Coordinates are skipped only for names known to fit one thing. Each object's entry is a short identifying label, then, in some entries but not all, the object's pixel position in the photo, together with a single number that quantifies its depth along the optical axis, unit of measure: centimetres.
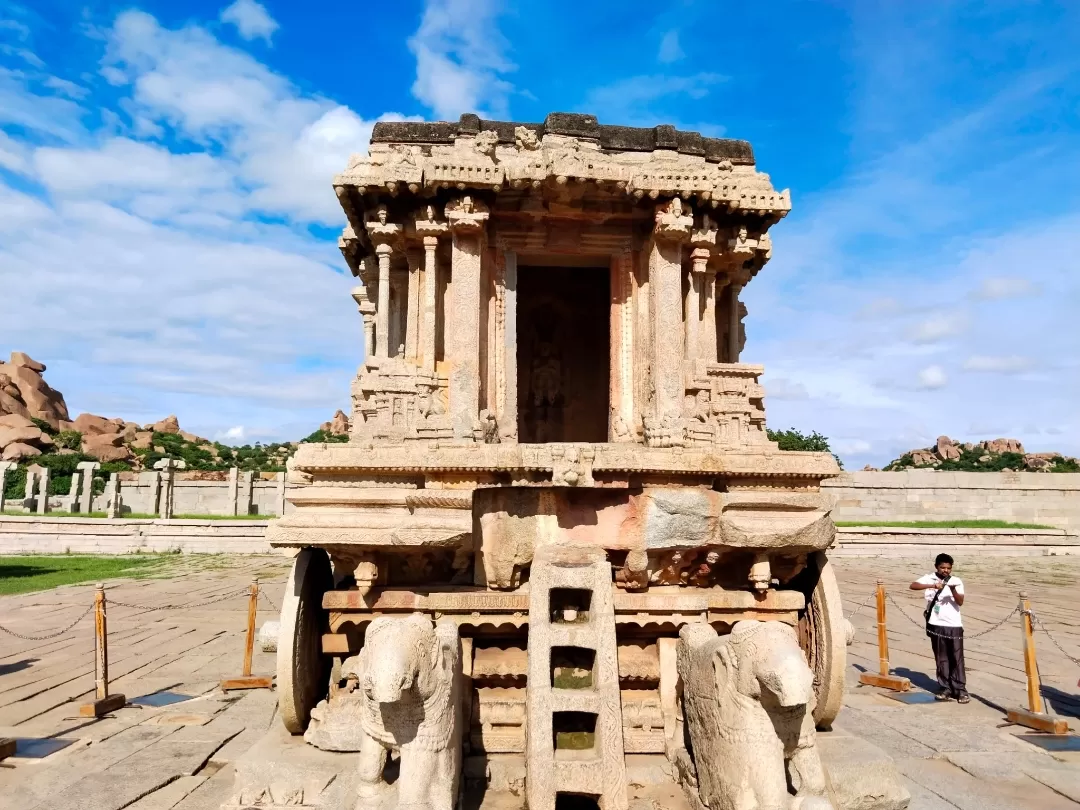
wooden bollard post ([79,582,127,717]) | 624
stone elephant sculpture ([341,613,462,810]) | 347
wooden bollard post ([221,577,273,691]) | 711
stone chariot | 369
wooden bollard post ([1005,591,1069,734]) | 583
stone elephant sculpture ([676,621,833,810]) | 344
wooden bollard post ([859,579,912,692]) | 728
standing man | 691
